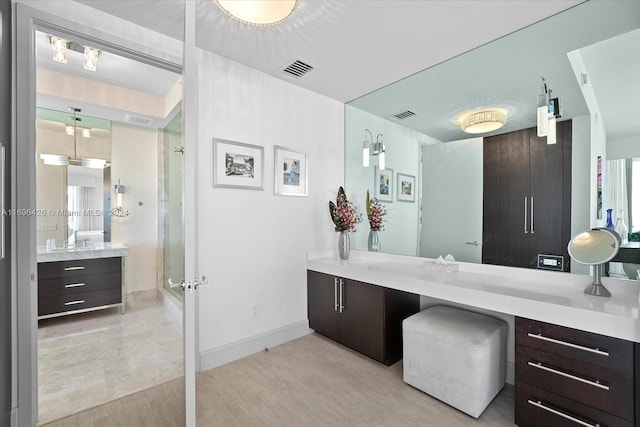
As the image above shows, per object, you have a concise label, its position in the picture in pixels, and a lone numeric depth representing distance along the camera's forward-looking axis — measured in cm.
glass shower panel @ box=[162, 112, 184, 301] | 204
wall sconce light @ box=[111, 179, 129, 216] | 261
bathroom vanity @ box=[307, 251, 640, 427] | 133
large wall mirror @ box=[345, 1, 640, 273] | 168
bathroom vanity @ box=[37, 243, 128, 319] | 211
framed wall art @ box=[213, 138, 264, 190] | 244
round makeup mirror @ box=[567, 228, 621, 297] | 159
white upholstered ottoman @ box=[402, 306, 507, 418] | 178
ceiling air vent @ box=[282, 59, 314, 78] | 261
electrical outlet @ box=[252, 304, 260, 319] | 268
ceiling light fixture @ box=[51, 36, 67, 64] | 202
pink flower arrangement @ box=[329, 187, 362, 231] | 308
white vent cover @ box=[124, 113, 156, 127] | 276
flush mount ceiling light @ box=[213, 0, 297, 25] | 163
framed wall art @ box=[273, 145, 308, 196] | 286
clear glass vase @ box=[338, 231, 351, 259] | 312
